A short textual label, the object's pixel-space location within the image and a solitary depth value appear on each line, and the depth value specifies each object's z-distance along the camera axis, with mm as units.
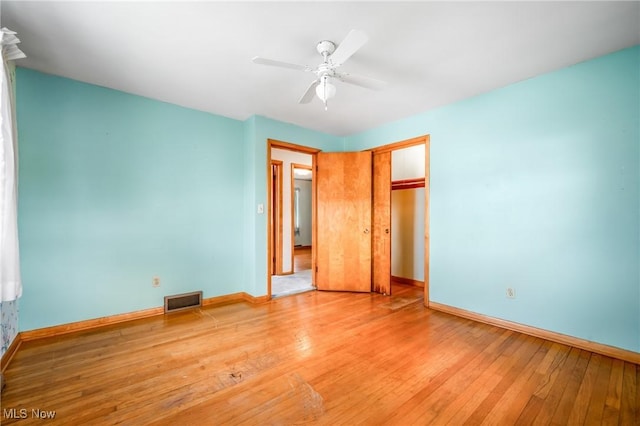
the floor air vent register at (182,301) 3129
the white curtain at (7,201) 1634
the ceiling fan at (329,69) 1799
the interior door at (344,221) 4094
